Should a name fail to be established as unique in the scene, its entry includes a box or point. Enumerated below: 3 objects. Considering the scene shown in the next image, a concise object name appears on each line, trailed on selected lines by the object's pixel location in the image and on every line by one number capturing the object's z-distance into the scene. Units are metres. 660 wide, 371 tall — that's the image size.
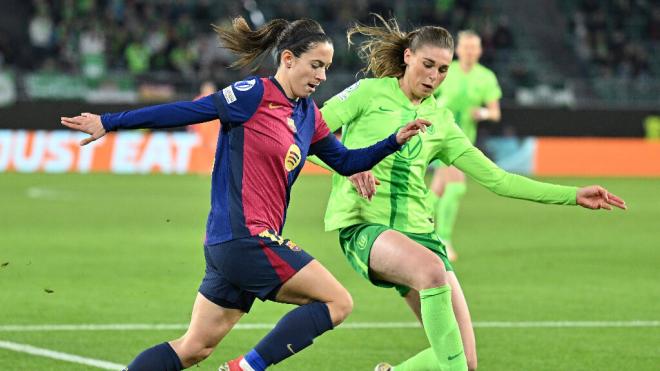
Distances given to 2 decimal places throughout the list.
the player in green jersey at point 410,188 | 12.37
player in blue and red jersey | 11.04
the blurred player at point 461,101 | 26.69
